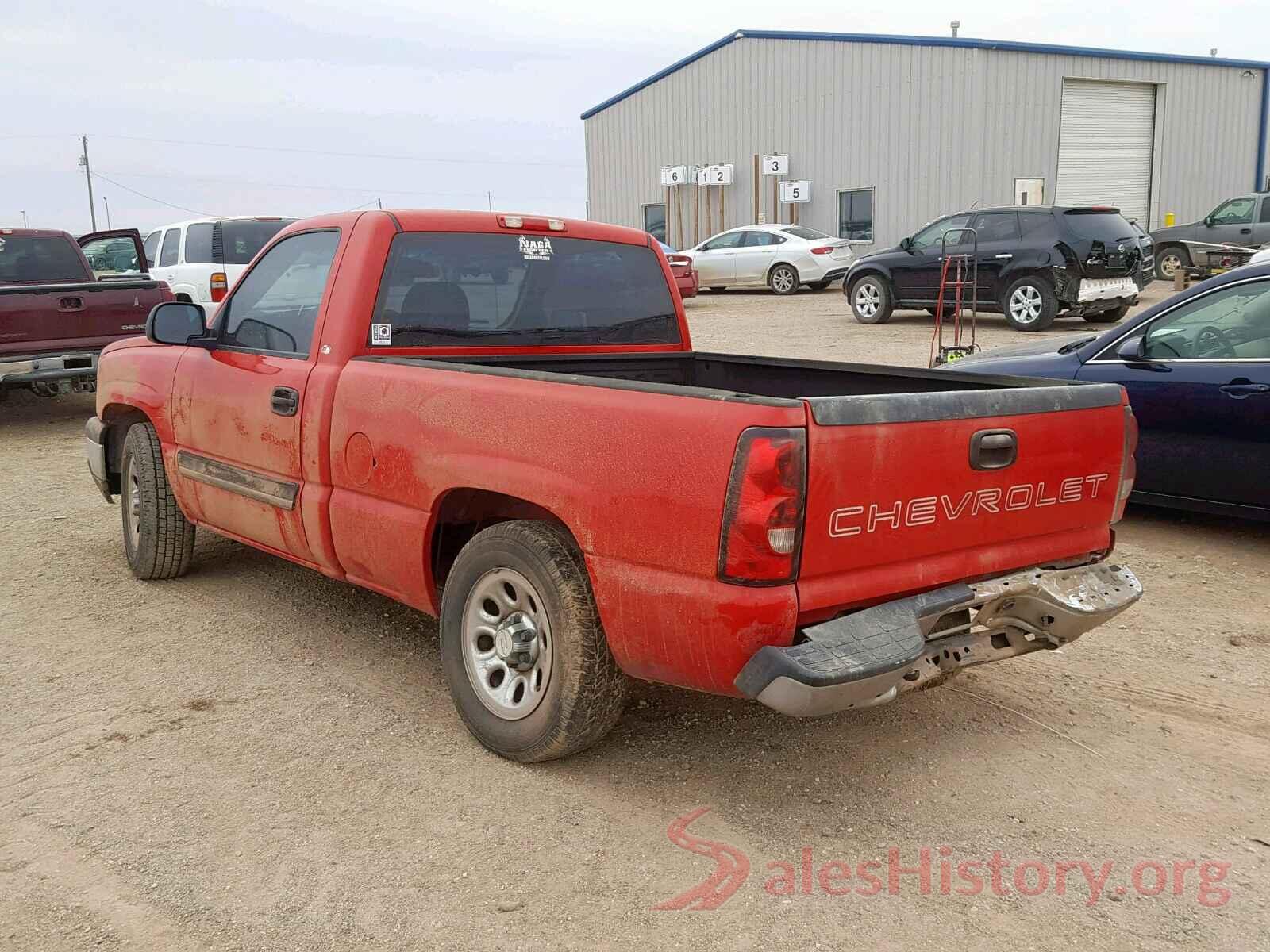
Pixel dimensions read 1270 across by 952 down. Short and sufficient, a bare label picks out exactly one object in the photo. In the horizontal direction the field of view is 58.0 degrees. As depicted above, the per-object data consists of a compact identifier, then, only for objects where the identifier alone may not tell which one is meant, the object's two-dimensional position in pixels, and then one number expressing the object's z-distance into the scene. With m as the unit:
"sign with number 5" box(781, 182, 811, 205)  28.27
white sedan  23.67
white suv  14.41
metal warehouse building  25.98
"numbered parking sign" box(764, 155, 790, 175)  28.55
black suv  15.09
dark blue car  5.92
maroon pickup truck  9.91
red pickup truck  3.00
